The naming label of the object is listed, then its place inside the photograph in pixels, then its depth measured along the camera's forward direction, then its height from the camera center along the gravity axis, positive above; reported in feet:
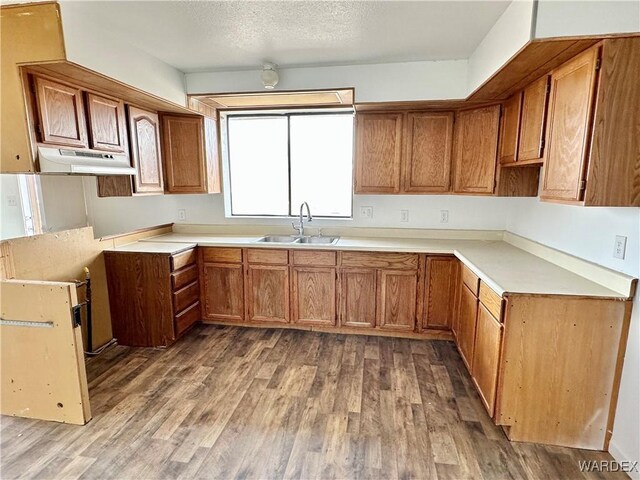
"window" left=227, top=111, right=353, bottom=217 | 12.03 +0.94
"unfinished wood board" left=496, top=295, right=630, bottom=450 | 5.90 -3.19
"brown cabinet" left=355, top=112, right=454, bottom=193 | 10.21 +1.11
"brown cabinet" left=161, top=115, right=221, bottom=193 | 11.13 +1.17
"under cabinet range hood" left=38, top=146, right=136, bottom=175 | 6.89 +0.60
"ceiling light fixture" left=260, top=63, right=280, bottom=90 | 9.45 +3.14
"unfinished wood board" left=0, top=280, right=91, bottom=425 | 6.56 -3.23
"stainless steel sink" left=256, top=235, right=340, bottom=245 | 11.23 -1.71
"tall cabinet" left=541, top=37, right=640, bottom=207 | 5.27 +1.00
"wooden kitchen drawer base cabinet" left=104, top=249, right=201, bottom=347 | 9.68 -3.06
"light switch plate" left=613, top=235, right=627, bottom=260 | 5.90 -1.03
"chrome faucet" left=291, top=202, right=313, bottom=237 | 11.60 -1.17
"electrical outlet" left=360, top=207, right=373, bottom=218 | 11.76 -0.80
